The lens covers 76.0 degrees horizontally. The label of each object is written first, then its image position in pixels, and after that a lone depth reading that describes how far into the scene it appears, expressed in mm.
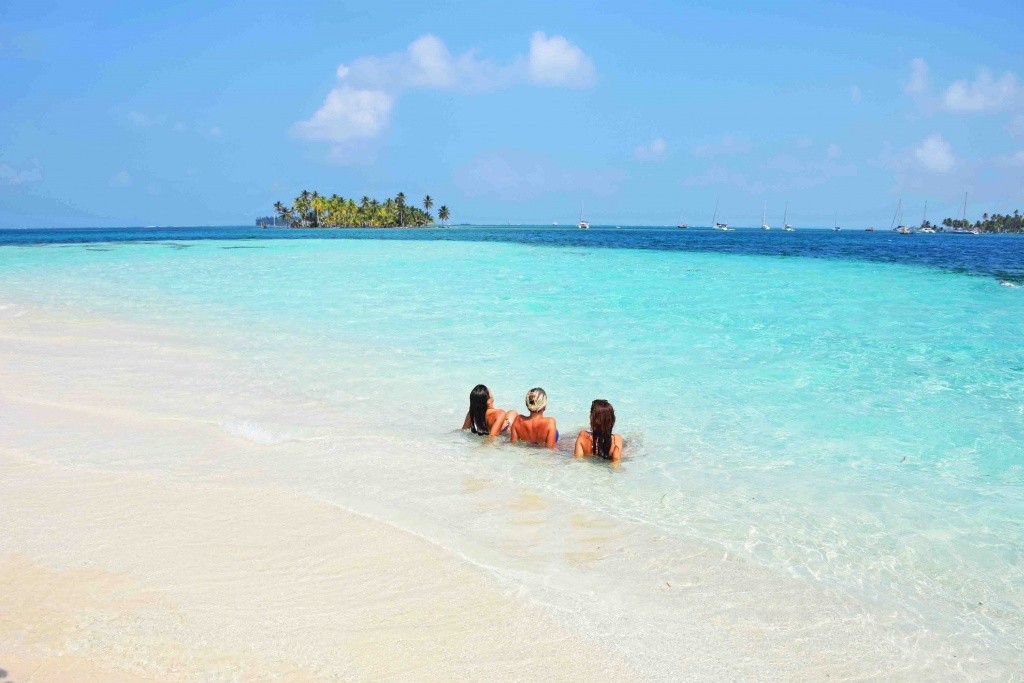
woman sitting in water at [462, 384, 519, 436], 6883
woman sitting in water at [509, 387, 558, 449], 6664
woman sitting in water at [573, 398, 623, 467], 6273
